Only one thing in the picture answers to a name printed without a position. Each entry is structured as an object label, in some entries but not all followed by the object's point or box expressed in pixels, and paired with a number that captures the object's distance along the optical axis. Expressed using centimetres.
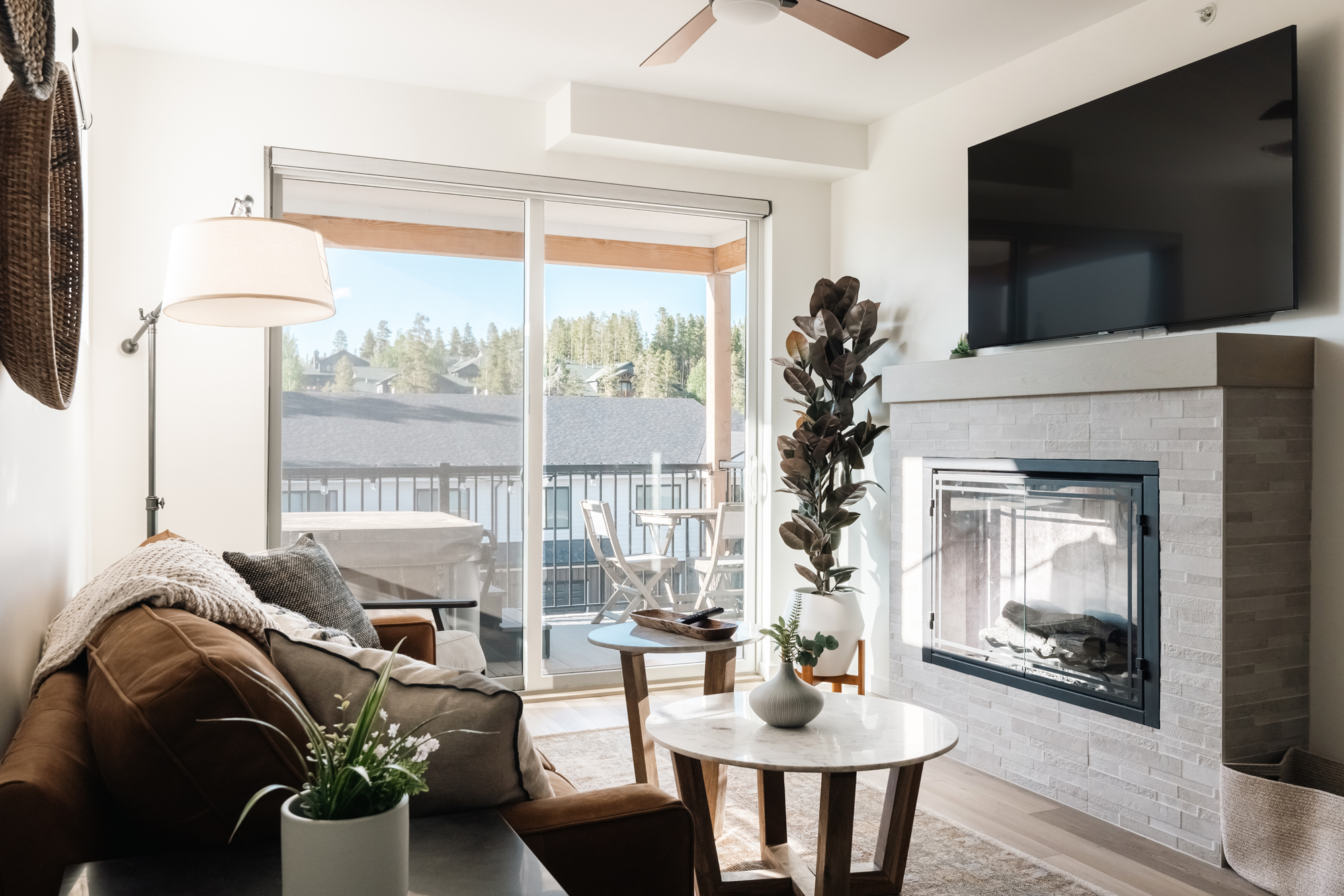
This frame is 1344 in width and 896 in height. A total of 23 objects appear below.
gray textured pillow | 278
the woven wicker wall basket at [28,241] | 128
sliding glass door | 421
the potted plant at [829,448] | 424
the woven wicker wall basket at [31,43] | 94
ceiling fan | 271
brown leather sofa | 114
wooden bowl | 287
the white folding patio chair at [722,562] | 489
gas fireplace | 303
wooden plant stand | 417
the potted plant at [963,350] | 396
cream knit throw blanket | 161
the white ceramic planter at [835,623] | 423
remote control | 299
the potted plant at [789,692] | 227
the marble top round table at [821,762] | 208
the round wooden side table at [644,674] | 283
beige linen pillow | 140
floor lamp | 219
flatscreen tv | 291
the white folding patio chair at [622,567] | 464
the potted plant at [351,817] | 101
